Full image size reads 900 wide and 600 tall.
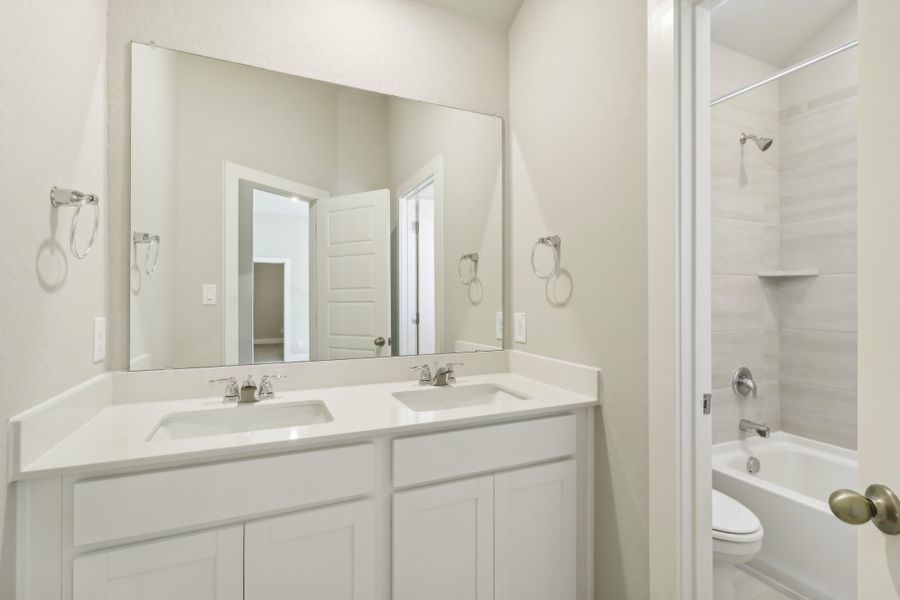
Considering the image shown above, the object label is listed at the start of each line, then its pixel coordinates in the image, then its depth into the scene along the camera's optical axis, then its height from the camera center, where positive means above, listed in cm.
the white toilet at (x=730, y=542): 148 -84
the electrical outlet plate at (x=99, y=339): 129 -12
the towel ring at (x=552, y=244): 166 +22
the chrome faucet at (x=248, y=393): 144 -32
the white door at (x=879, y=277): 59 +4
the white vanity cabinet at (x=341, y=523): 94 -59
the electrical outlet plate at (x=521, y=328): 189 -12
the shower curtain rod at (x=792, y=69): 172 +101
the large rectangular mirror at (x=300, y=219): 147 +32
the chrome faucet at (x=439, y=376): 174 -31
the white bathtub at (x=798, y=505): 166 -91
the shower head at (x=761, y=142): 226 +86
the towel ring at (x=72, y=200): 103 +25
